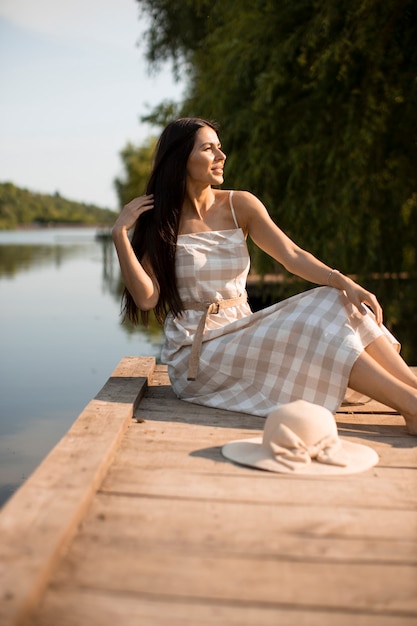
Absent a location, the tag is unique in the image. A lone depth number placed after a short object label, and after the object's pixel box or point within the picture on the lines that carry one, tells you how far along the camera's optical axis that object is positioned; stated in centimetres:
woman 276
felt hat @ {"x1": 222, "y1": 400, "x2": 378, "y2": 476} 222
